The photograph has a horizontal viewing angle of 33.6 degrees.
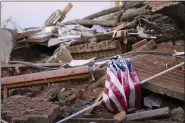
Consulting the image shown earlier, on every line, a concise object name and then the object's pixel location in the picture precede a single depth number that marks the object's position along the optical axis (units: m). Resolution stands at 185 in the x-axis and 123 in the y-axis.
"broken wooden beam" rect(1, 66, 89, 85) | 5.15
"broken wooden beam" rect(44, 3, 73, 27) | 10.74
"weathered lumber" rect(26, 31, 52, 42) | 8.80
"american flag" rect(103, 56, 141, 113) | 4.17
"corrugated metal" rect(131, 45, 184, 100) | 4.30
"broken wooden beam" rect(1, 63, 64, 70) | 6.49
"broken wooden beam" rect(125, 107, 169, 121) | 3.92
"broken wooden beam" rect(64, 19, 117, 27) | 9.27
